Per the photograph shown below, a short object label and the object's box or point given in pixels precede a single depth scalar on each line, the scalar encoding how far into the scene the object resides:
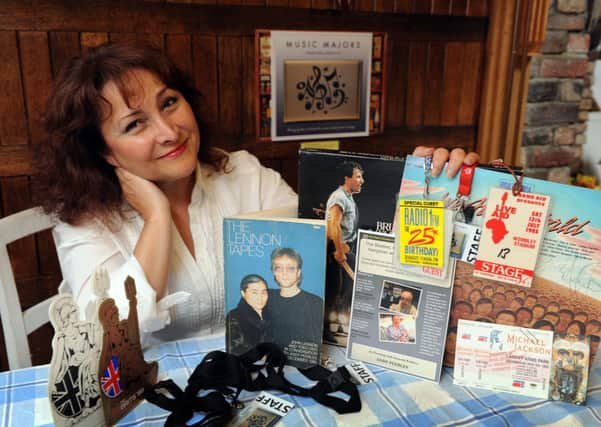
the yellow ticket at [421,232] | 0.80
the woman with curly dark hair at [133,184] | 1.13
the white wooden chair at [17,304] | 1.14
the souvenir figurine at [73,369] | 0.66
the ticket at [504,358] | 0.79
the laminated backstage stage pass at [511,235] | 0.76
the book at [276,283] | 0.84
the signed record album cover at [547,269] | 0.74
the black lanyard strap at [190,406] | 0.73
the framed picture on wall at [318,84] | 1.79
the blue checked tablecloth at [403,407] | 0.76
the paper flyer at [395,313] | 0.83
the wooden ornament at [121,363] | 0.74
